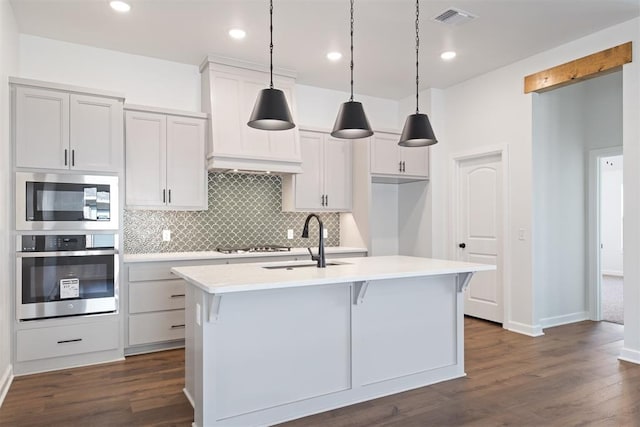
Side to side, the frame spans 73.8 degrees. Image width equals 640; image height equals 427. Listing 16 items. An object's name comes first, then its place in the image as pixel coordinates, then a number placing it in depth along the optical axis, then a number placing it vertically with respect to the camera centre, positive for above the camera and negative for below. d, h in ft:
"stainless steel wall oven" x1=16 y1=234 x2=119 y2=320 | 11.59 -1.63
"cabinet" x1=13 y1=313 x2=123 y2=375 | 11.55 -3.53
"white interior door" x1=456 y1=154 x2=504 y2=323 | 16.97 -0.47
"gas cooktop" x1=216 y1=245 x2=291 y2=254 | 15.47 -1.21
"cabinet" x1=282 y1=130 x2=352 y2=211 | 17.10 +1.59
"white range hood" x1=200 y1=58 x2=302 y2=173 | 14.92 +3.15
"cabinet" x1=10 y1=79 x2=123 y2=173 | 11.72 +2.53
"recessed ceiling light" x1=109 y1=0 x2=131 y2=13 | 11.40 +5.75
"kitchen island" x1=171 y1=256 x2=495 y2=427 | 8.20 -2.60
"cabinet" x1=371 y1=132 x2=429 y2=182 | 17.81 +2.42
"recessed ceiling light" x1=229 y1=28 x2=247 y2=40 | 13.12 +5.75
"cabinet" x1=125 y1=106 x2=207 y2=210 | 14.02 +1.94
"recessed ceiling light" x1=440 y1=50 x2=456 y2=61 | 15.01 +5.78
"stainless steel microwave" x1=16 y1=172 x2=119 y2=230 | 11.61 +0.45
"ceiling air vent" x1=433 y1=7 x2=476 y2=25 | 11.95 +5.73
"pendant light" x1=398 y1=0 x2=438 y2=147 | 10.57 +2.12
